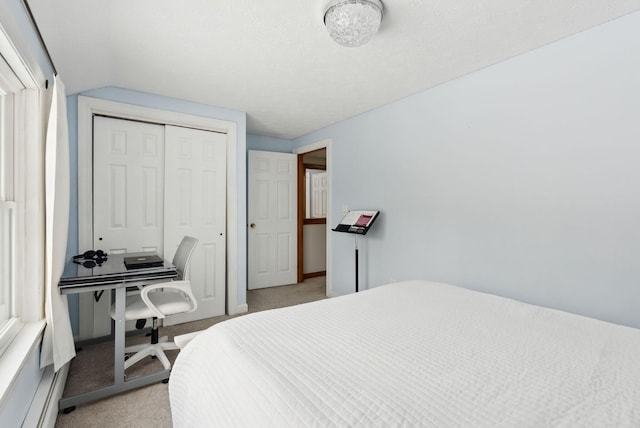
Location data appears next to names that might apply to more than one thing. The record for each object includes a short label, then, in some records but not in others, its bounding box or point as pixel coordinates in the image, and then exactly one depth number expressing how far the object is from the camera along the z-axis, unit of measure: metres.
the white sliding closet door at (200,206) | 3.14
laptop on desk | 2.16
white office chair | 2.13
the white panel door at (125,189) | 2.78
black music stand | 3.13
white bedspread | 0.77
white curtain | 1.72
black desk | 1.84
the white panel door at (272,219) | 4.39
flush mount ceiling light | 1.61
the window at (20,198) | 1.61
